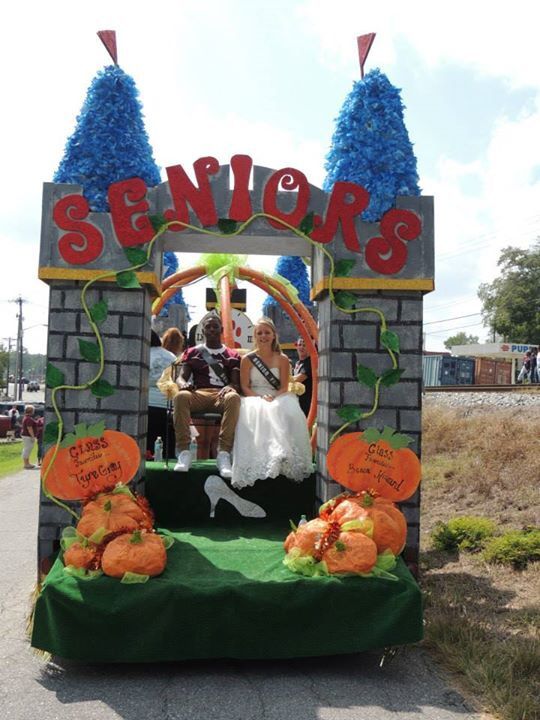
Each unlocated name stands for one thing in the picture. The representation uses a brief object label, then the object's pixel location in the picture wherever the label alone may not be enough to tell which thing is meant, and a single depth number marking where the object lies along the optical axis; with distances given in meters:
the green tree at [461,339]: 87.62
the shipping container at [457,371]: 29.41
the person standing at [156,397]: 6.92
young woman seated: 5.05
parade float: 4.43
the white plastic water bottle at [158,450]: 6.30
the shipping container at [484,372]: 29.83
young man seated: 5.27
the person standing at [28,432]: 14.88
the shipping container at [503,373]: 30.36
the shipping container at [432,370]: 29.47
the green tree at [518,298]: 43.56
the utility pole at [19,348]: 52.86
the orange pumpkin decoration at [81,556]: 3.81
